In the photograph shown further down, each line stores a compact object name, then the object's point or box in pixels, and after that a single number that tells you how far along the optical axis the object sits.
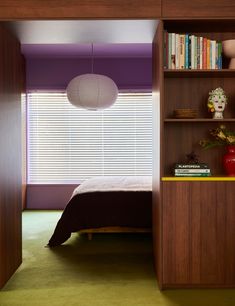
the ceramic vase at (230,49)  3.37
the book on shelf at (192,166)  3.33
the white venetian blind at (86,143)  7.33
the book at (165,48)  3.31
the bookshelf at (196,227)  3.25
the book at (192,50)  3.32
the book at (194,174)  3.32
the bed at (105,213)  4.71
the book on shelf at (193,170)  3.33
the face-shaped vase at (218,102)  3.42
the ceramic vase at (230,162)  3.43
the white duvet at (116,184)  4.93
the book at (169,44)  3.31
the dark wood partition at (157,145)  3.26
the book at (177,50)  3.31
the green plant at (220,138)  3.45
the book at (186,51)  3.32
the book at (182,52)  3.32
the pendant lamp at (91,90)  4.78
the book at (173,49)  3.31
